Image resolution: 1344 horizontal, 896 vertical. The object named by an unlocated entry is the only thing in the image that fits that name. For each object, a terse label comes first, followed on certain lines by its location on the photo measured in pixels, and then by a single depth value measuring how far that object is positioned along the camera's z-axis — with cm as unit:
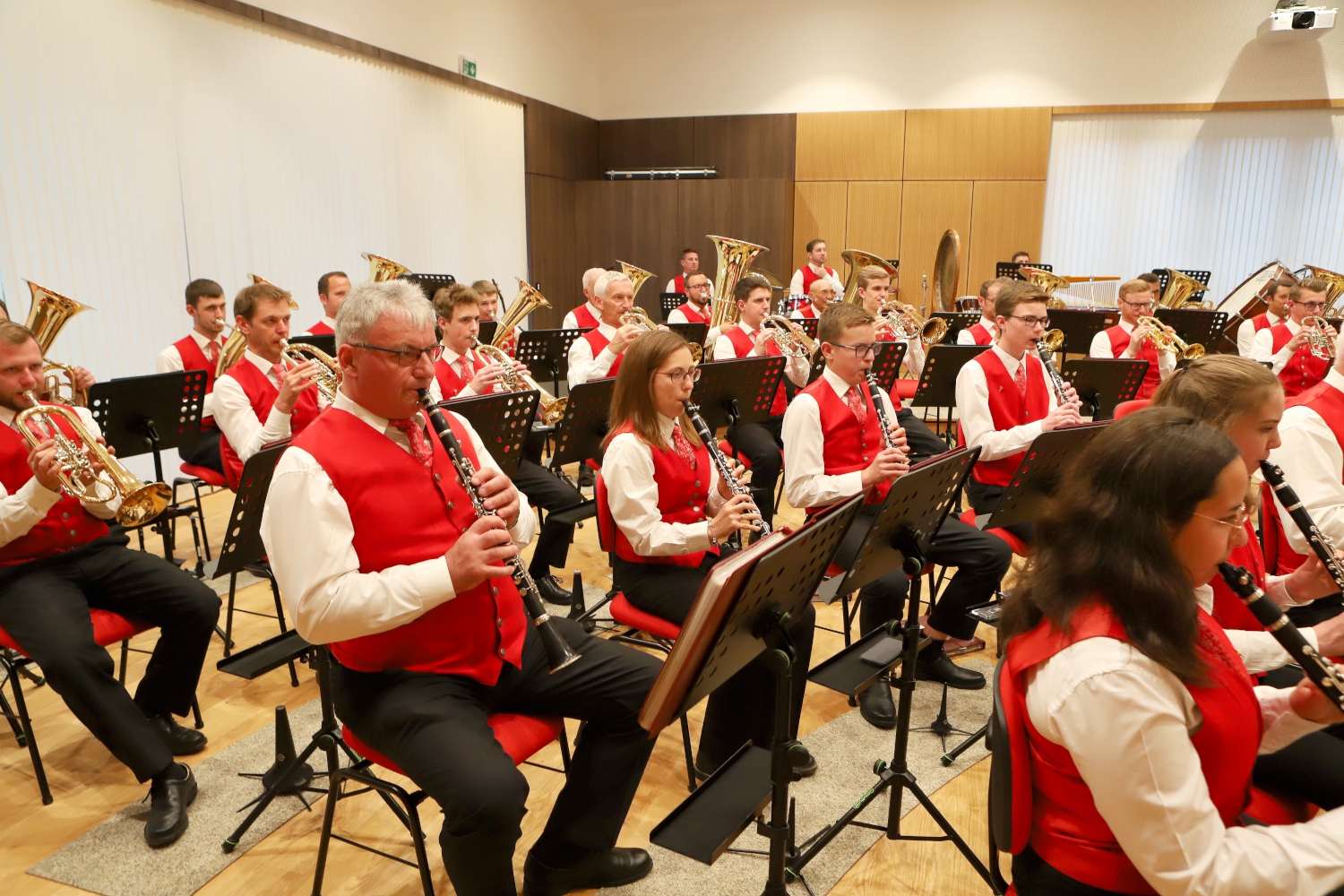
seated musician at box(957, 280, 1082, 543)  394
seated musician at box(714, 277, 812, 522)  548
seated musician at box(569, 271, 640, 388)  537
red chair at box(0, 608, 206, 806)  279
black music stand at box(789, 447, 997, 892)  244
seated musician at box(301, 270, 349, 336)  659
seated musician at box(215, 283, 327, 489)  403
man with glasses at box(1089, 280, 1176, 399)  619
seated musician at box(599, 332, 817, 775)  289
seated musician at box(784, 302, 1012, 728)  346
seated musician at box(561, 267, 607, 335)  720
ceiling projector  984
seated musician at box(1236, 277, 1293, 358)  702
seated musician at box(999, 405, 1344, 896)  133
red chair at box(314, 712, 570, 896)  217
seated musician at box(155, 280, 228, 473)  536
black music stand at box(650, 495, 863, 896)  181
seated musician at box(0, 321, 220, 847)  268
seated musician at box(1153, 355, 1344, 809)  195
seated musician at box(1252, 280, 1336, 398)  605
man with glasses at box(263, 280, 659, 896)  204
